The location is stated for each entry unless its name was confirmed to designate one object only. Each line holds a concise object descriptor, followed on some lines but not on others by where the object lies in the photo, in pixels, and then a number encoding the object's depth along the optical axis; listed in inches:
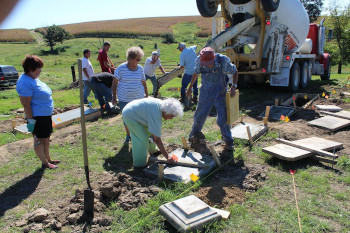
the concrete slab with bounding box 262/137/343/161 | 185.8
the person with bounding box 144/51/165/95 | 347.6
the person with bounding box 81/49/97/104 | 334.3
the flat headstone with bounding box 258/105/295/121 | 290.2
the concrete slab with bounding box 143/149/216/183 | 170.9
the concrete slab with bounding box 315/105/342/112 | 303.3
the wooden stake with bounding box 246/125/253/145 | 220.1
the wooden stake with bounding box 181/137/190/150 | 205.6
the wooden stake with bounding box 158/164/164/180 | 166.6
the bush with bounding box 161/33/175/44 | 1588.3
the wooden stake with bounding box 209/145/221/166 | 186.4
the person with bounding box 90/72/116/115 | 305.0
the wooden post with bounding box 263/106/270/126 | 254.6
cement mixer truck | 345.4
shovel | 137.5
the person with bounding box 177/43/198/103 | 339.6
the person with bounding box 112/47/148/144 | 211.8
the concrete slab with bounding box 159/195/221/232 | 124.8
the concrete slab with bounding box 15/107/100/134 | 280.5
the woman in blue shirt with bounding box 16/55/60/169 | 168.9
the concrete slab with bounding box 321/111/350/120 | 274.2
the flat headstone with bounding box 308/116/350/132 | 251.1
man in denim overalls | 196.2
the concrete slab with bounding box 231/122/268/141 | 233.9
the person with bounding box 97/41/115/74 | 334.7
